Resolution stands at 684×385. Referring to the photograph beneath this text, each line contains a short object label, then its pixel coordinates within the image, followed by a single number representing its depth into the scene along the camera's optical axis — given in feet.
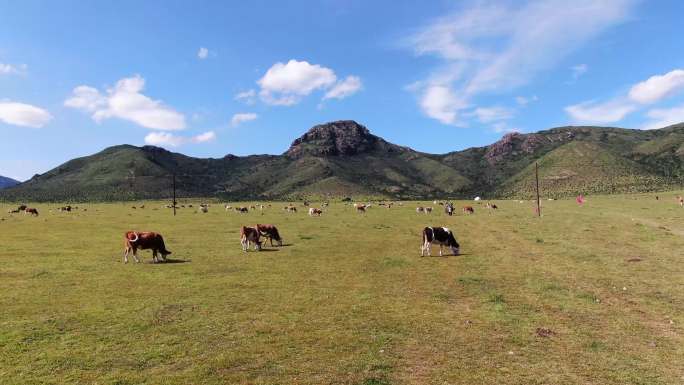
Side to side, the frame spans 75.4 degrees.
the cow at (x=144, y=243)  79.10
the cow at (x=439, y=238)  87.56
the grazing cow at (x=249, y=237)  94.68
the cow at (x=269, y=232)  105.09
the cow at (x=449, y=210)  209.97
